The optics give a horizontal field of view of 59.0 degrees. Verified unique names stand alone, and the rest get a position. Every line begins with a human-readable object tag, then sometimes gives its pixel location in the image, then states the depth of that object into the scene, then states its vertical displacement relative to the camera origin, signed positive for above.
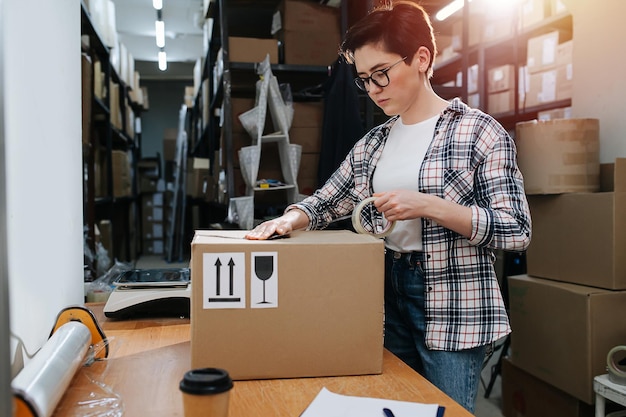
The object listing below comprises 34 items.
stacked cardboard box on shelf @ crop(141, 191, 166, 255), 8.50 -0.55
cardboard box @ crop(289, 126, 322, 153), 3.02 +0.29
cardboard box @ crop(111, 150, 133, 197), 5.07 +0.16
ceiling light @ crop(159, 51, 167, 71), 6.94 +1.67
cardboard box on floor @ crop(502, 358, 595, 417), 2.12 -0.86
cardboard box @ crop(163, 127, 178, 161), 9.10 +0.75
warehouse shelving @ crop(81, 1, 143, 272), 3.24 +0.26
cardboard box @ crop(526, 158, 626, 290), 1.98 -0.18
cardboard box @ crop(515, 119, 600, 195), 2.13 +0.13
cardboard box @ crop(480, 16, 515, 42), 4.14 +1.23
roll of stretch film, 0.73 -0.27
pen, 0.83 -0.34
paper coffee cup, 0.67 -0.25
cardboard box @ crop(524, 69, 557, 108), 3.77 +0.71
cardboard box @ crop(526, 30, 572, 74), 3.71 +0.96
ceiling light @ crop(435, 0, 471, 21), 3.07 +1.02
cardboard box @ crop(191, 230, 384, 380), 0.93 -0.20
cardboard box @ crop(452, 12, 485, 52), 4.39 +1.28
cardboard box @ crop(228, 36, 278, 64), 2.94 +0.76
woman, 1.14 -0.04
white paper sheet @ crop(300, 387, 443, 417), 0.84 -0.34
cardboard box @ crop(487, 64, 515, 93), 4.17 +0.85
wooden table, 0.87 -0.34
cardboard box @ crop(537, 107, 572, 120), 3.64 +0.52
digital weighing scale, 1.45 -0.29
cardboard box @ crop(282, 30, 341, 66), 3.08 +0.80
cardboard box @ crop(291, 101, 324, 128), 3.01 +0.41
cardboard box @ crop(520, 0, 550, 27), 3.79 +1.24
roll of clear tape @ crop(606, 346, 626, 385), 1.85 -0.61
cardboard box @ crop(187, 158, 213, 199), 5.03 +0.11
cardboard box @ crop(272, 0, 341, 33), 3.05 +0.97
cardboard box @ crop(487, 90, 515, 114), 4.18 +0.67
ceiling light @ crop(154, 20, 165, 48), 5.57 +1.65
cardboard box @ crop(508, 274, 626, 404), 1.99 -0.53
